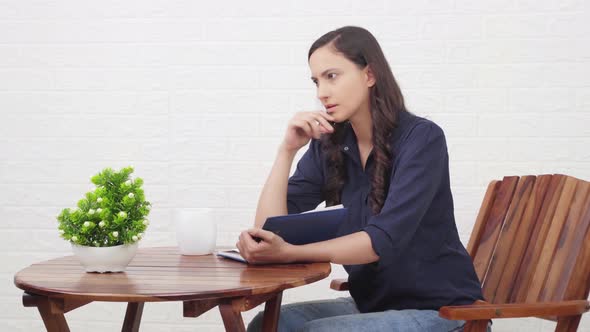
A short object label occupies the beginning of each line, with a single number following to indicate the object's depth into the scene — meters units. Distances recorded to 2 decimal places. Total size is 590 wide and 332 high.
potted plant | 2.34
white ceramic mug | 2.62
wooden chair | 2.41
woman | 2.43
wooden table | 2.14
